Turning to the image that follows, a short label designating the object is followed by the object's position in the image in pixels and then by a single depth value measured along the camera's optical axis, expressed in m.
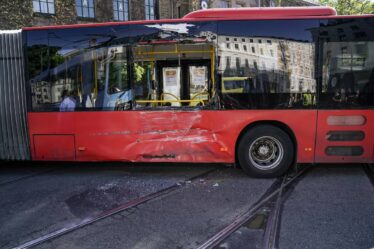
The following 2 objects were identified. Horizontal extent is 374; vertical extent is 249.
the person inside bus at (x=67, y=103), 6.70
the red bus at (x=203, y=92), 6.17
